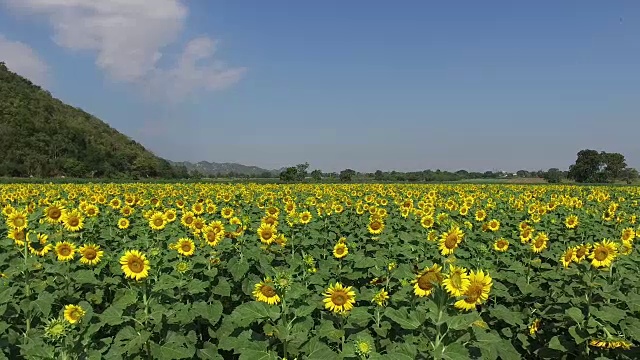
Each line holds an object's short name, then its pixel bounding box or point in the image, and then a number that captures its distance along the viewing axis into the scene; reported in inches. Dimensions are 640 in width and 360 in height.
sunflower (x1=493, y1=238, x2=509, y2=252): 279.5
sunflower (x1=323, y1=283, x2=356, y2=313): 169.3
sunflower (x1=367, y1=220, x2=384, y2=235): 295.6
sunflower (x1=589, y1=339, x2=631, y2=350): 153.6
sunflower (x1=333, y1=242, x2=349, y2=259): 251.6
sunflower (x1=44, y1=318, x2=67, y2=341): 124.0
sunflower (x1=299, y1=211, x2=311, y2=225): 332.5
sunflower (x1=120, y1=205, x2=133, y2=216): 385.0
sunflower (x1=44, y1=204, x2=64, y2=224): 306.1
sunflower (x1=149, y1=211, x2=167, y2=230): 308.0
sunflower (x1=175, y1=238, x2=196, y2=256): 237.0
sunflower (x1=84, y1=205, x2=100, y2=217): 376.8
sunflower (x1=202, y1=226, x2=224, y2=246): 254.2
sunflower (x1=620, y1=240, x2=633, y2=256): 245.2
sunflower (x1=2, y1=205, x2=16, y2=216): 331.6
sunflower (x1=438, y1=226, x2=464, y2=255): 224.5
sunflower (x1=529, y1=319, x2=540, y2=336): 215.9
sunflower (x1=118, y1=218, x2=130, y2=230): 341.1
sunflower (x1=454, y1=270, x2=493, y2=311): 133.4
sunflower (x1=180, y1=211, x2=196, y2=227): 319.5
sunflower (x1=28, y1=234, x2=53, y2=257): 240.2
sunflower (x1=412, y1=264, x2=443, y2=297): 142.6
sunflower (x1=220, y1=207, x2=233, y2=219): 358.6
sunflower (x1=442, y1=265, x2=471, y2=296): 120.7
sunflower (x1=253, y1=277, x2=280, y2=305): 159.2
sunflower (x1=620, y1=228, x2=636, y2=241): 297.2
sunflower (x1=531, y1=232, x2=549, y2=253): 262.4
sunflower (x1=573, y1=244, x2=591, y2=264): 218.2
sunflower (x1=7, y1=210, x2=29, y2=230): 242.2
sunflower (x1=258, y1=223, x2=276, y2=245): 255.1
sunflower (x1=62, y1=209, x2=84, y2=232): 292.8
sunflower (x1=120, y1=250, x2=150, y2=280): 182.9
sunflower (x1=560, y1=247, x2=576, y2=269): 223.6
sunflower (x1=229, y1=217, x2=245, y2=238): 254.7
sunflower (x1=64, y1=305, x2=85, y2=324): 162.1
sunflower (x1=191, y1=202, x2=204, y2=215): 383.3
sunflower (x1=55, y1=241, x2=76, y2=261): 234.3
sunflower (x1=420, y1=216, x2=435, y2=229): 346.3
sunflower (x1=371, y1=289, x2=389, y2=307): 175.2
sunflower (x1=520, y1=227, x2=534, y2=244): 312.5
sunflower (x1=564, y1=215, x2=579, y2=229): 365.8
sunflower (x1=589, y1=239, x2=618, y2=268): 205.5
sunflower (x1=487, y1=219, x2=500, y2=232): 358.6
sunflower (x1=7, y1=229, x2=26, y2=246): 238.7
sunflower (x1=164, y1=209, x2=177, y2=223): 353.7
